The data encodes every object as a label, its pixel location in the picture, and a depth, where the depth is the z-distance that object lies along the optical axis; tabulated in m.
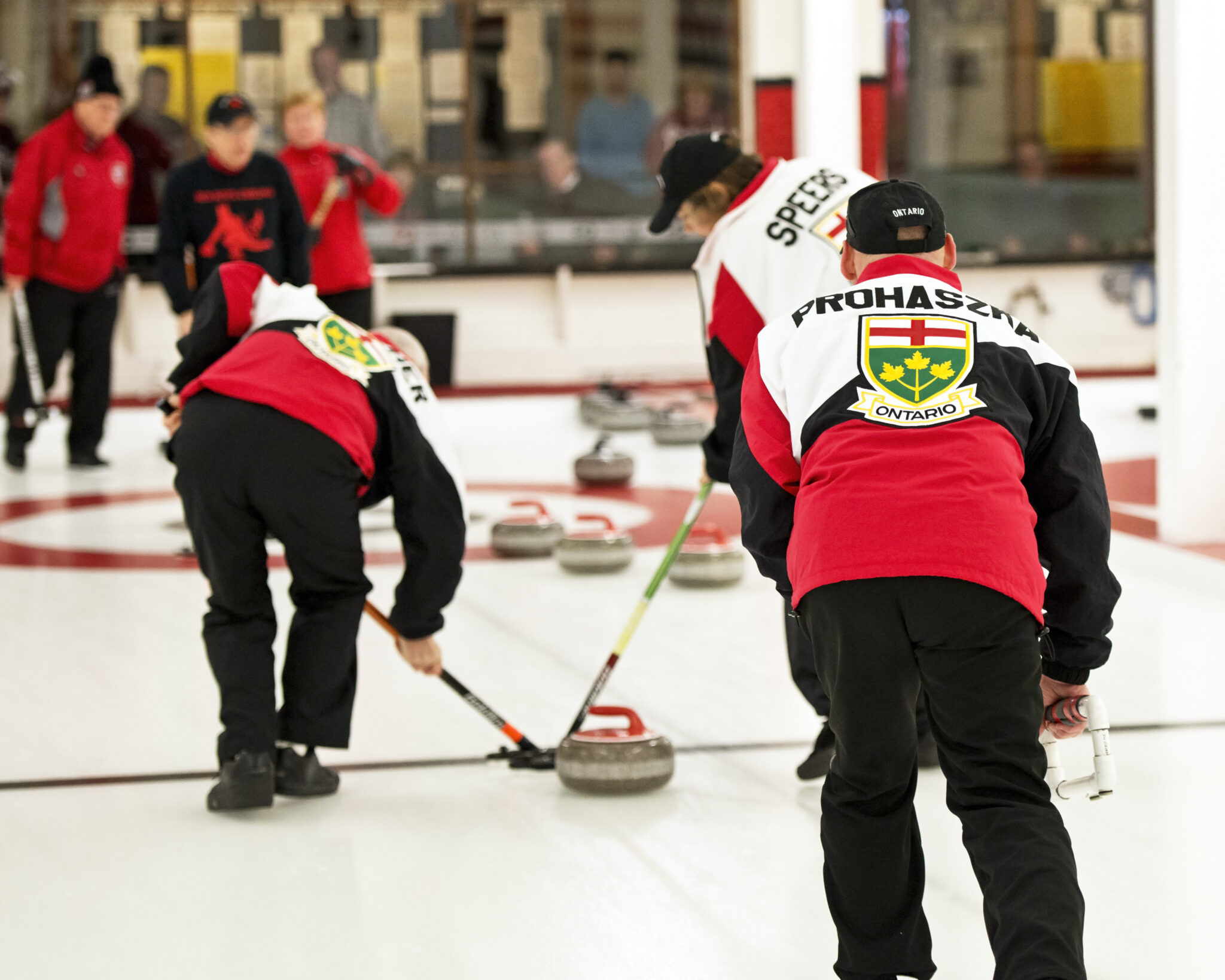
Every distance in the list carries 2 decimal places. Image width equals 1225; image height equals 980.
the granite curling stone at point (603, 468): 14.71
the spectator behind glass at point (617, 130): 27.86
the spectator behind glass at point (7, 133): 23.58
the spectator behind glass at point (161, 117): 26.42
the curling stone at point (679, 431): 17.84
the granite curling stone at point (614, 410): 19.64
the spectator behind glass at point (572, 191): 27.62
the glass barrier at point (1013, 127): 28.25
